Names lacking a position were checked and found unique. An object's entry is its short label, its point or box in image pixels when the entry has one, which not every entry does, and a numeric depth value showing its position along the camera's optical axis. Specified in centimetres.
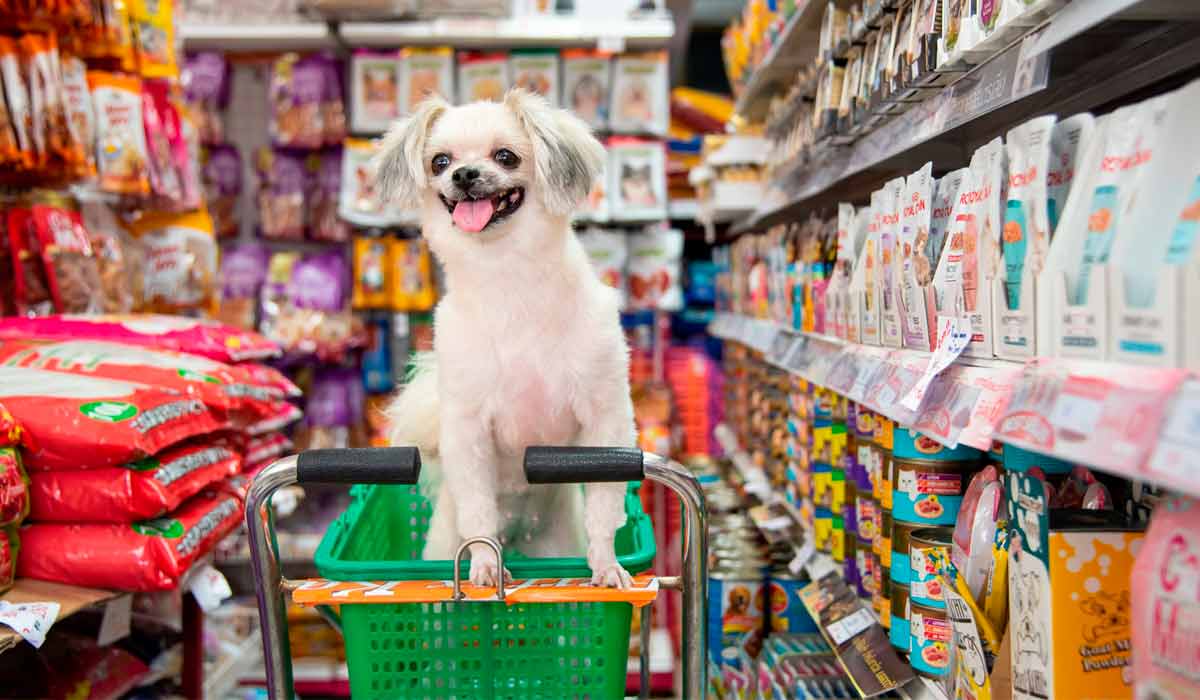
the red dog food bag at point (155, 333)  221
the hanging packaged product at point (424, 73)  429
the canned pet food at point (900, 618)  152
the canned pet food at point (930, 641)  143
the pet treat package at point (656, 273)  443
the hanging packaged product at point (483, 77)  429
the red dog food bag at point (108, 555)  178
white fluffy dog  171
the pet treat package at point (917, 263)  146
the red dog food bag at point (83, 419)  176
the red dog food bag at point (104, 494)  181
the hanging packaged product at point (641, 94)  436
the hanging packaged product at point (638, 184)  432
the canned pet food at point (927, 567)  142
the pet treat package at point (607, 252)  438
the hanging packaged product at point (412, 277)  432
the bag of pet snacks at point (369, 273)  433
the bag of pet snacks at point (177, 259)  305
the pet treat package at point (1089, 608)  99
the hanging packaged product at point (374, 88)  433
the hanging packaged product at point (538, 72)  435
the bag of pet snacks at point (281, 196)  449
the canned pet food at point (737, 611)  268
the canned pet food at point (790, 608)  257
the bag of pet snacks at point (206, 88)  443
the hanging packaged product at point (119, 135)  257
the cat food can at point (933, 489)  148
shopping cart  132
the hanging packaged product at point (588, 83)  439
